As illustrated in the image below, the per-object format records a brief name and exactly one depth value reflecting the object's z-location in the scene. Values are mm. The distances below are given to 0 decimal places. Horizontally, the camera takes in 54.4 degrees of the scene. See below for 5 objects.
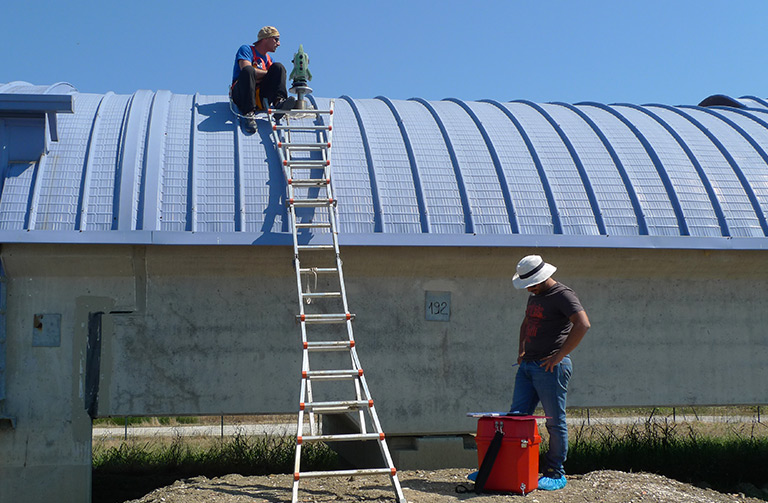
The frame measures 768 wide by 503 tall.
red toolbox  6234
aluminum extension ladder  7641
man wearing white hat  6547
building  8336
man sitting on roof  10133
